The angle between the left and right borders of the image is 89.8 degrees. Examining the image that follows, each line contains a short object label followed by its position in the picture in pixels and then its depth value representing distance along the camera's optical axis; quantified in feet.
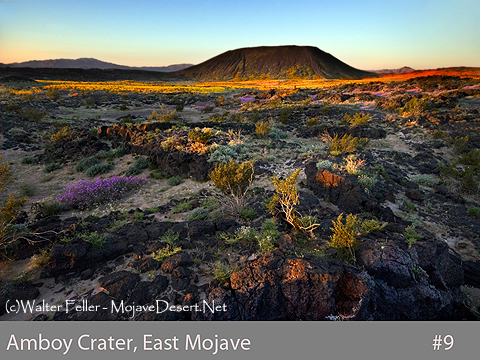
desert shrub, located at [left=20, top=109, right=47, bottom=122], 66.08
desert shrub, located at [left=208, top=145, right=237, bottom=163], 36.46
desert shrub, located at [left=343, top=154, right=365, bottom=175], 28.86
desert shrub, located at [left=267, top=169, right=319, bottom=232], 18.57
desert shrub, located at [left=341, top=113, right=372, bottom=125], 58.23
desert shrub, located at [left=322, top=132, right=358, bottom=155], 37.83
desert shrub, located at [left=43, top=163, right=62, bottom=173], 37.91
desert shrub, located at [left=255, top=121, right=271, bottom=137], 50.57
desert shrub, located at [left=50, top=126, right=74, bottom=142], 47.91
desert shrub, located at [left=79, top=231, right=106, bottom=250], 16.75
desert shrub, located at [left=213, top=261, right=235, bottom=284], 12.87
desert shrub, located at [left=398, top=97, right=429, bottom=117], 70.51
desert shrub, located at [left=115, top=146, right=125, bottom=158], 42.65
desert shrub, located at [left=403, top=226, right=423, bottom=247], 15.45
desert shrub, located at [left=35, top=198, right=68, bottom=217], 24.39
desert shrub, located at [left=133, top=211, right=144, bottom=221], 23.25
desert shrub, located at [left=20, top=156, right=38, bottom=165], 40.63
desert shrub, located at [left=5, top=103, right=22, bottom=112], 73.15
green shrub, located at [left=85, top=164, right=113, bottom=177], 36.60
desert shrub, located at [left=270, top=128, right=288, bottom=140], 53.10
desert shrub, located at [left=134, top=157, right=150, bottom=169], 38.00
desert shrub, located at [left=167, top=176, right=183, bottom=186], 32.71
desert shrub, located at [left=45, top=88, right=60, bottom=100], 113.91
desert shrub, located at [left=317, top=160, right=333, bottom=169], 29.89
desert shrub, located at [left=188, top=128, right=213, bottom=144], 41.50
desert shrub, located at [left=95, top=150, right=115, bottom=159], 41.70
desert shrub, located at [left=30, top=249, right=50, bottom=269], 15.51
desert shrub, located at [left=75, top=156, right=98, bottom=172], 38.22
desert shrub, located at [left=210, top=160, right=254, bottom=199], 22.52
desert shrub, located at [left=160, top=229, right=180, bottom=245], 17.78
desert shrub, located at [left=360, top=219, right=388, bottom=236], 16.49
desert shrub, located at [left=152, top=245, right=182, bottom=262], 15.44
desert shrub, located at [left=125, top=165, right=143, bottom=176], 36.41
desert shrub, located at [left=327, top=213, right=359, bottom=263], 14.08
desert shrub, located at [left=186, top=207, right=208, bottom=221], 22.49
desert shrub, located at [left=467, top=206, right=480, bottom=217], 23.09
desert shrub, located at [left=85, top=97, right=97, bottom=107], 101.61
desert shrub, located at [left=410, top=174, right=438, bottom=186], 30.66
